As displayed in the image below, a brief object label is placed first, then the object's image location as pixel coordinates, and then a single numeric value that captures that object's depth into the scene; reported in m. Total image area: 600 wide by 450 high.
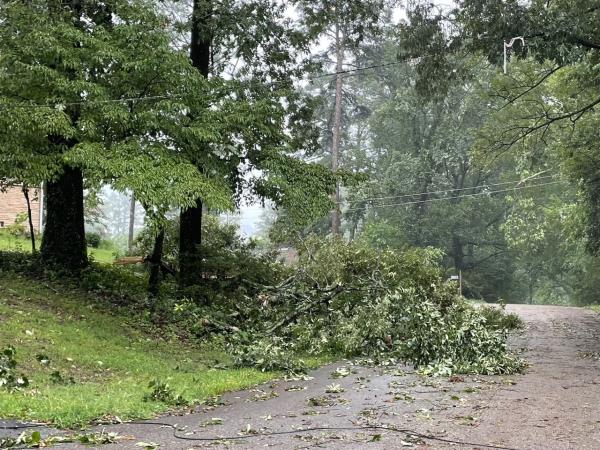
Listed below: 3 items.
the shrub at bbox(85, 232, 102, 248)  26.11
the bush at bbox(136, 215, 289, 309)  13.41
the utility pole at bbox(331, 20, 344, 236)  33.31
